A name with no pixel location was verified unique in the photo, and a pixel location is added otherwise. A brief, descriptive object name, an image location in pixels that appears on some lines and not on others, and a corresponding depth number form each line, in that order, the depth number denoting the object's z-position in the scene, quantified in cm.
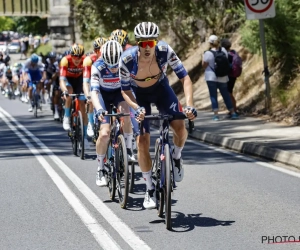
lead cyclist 923
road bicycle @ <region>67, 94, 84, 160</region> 1555
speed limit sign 1928
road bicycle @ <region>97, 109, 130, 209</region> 1026
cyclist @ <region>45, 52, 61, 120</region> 2503
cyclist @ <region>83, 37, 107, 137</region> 1418
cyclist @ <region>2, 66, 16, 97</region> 4294
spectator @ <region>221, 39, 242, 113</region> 2148
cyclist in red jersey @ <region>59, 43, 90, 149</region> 1692
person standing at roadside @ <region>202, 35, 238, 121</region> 2103
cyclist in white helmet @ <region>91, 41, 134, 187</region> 1089
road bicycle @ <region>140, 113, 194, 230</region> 880
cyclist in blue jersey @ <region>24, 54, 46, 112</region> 2695
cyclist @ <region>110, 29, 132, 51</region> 1266
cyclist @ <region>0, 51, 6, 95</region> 4723
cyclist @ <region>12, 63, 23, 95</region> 4312
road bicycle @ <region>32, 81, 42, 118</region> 2803
